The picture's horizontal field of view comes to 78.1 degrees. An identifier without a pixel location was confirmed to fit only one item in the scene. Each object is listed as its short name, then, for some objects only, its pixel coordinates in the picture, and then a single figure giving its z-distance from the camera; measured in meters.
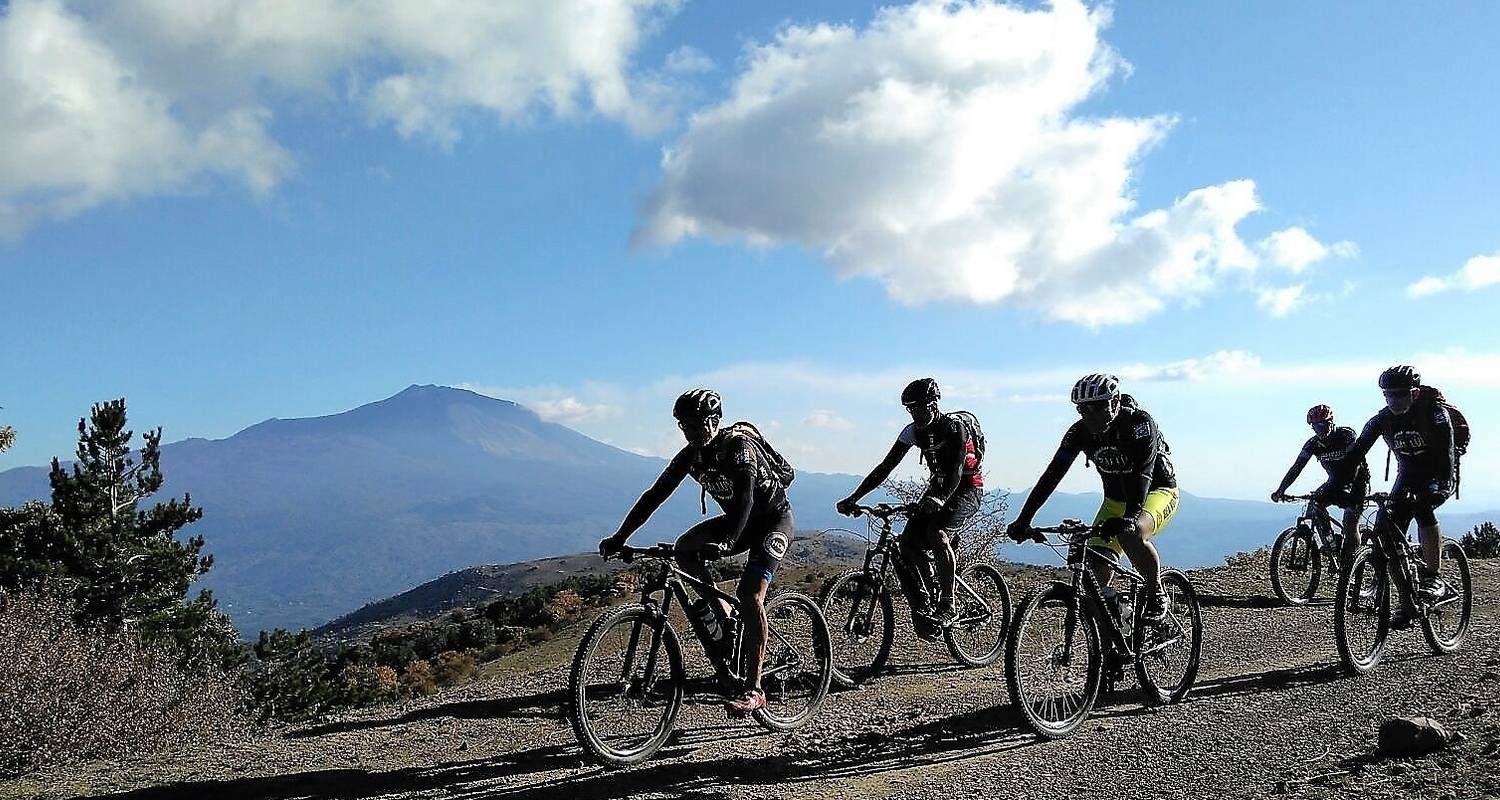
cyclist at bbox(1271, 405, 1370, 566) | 12.64
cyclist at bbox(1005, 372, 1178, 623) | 7.20
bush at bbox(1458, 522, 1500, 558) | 22.53
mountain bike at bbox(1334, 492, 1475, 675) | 8.28
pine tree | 29.64
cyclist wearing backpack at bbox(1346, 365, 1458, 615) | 8.98
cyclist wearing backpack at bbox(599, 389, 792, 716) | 6.54
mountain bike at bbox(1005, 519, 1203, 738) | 6.52
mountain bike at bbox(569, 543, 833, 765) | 6.02
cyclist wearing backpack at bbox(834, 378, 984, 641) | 8.62
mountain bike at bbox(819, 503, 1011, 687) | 8.88
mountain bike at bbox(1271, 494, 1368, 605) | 13.62
